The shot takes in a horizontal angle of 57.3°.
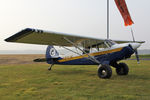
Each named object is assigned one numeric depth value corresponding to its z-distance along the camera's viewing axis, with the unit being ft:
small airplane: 23.52
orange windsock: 40.08
